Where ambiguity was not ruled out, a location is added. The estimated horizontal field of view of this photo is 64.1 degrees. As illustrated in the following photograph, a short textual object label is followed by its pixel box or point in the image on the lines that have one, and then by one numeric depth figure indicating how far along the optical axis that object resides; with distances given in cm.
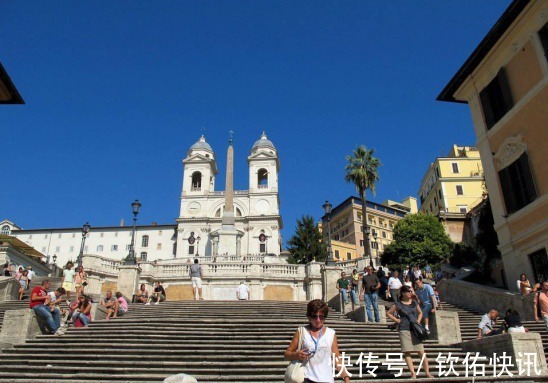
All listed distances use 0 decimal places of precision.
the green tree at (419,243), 4275
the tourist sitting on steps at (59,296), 1431
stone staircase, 855
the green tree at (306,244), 5381
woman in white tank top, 462
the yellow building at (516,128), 1700
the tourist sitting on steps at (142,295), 1891
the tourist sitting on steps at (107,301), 1457
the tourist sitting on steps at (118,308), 1469
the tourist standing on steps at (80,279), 1787
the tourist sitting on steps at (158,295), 1962
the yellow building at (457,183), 5731
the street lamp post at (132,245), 2377
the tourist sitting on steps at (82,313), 1288
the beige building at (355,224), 8031
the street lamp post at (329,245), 2247
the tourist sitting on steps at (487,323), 1109
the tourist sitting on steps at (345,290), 1605
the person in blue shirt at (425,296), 1170
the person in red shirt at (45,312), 1162
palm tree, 4428
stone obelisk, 4756
